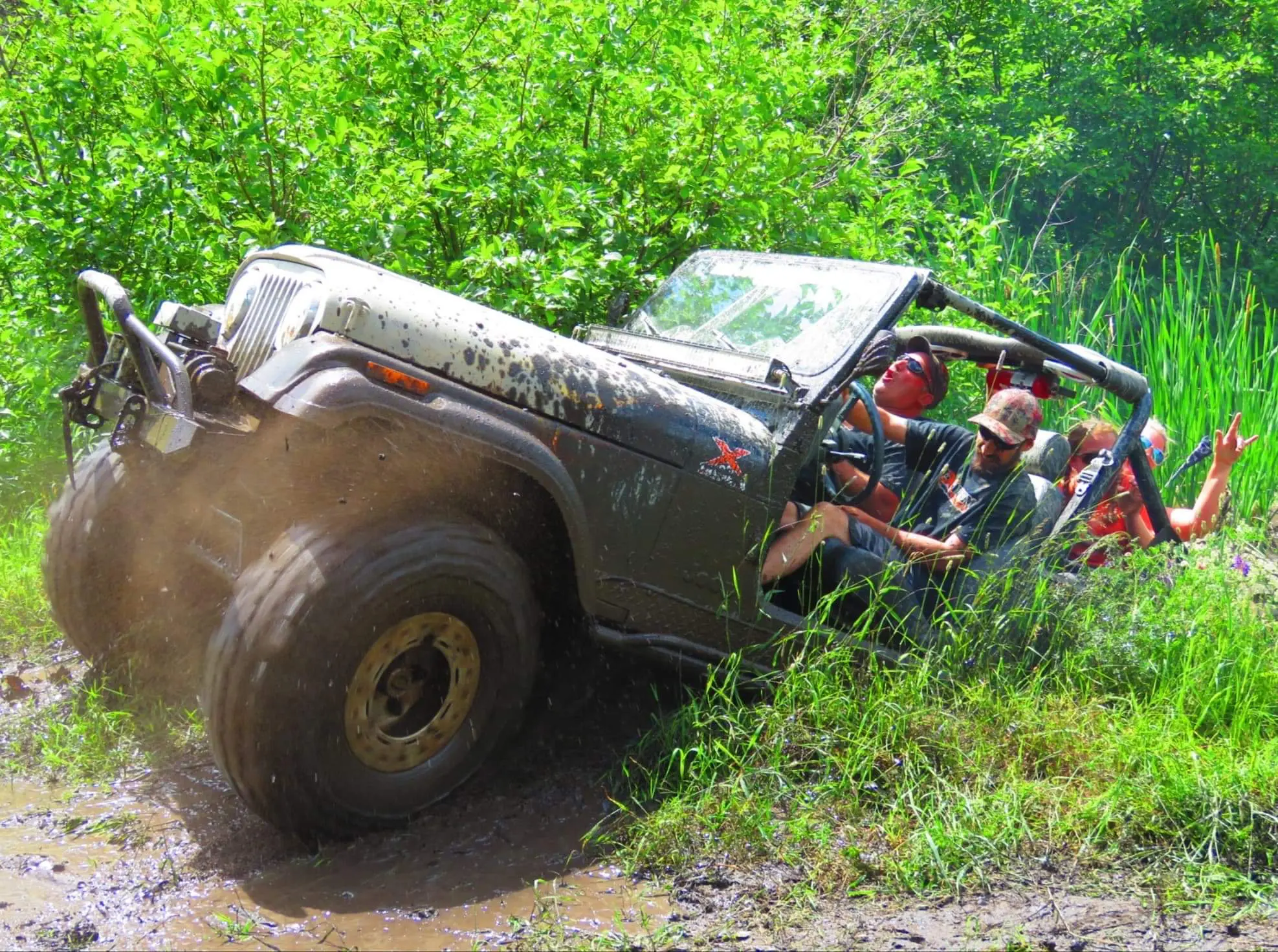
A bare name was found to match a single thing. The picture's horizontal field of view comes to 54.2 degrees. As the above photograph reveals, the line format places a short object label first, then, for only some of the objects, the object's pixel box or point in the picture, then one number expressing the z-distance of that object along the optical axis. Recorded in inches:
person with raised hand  220.8
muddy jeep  127.6
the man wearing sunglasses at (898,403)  198.5
